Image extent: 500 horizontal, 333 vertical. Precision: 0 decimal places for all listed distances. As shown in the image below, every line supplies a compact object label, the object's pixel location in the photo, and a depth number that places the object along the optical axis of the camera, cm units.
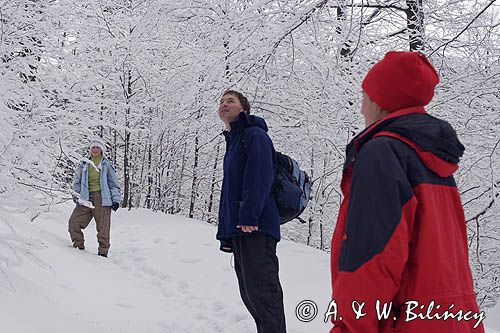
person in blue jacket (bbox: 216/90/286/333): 321
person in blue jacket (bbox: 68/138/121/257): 709
